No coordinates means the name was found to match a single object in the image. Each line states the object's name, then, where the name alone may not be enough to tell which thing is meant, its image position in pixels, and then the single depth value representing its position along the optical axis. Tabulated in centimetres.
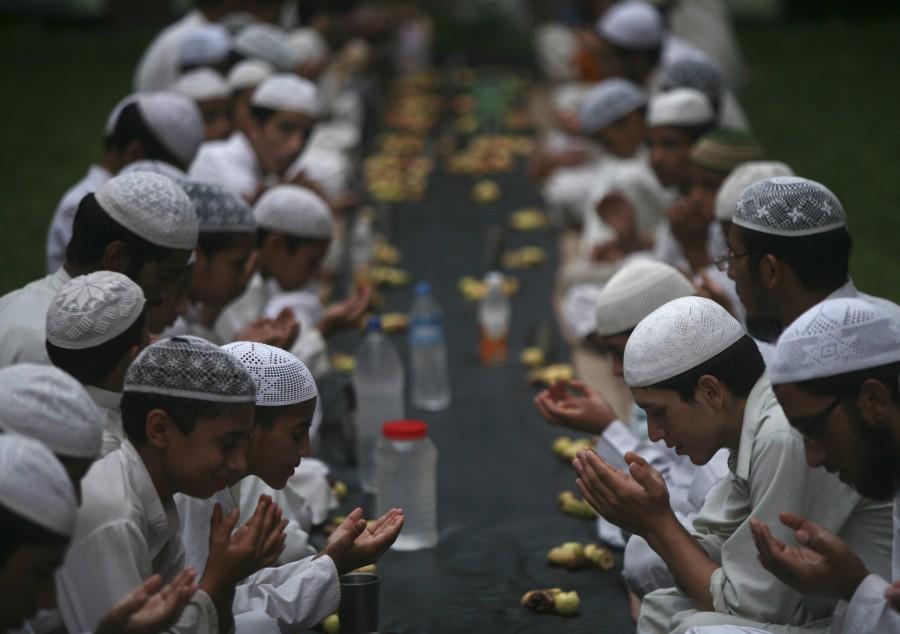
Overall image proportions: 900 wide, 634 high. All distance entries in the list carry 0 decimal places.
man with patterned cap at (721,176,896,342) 745
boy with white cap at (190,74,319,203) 1334
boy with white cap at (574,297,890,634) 645
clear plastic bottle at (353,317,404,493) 1048
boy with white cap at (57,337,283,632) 593
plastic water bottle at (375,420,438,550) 894
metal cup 714
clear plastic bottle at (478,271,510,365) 1283
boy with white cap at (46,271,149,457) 671
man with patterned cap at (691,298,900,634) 584
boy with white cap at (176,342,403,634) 685
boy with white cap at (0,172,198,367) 791
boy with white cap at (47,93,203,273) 1039
